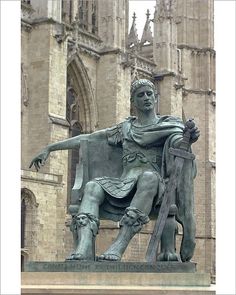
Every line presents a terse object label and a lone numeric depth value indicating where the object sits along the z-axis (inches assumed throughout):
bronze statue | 331.1
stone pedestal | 279.1
